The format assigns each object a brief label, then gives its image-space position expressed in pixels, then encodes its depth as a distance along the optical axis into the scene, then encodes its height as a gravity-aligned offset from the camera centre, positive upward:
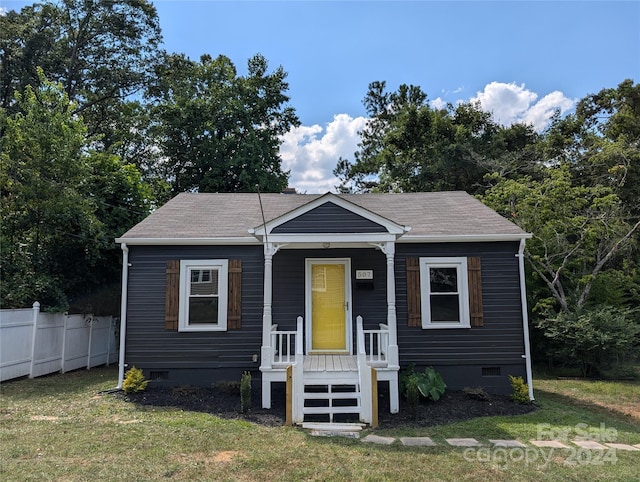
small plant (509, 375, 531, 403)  7.98 -1.73
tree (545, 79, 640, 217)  14.79 +6.43
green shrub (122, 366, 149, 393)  8.11 -1.57
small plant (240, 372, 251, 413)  7.04 -1.55
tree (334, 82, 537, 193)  20.00 +7.24
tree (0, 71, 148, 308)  10.56 +2.29
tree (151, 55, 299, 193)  21.03 +8.70
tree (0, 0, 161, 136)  18.42 +11.49
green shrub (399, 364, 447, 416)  7.63 -1.52
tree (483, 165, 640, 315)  11.73 +1.73
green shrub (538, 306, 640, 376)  10.49 -0.97
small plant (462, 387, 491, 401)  7.96 -1.77
